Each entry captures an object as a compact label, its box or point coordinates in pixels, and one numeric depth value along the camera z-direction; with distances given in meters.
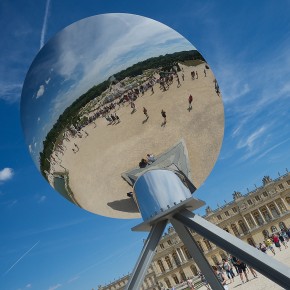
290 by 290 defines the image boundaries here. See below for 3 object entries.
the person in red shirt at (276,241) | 28.34
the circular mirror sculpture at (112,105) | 3.90
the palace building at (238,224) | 83.88
